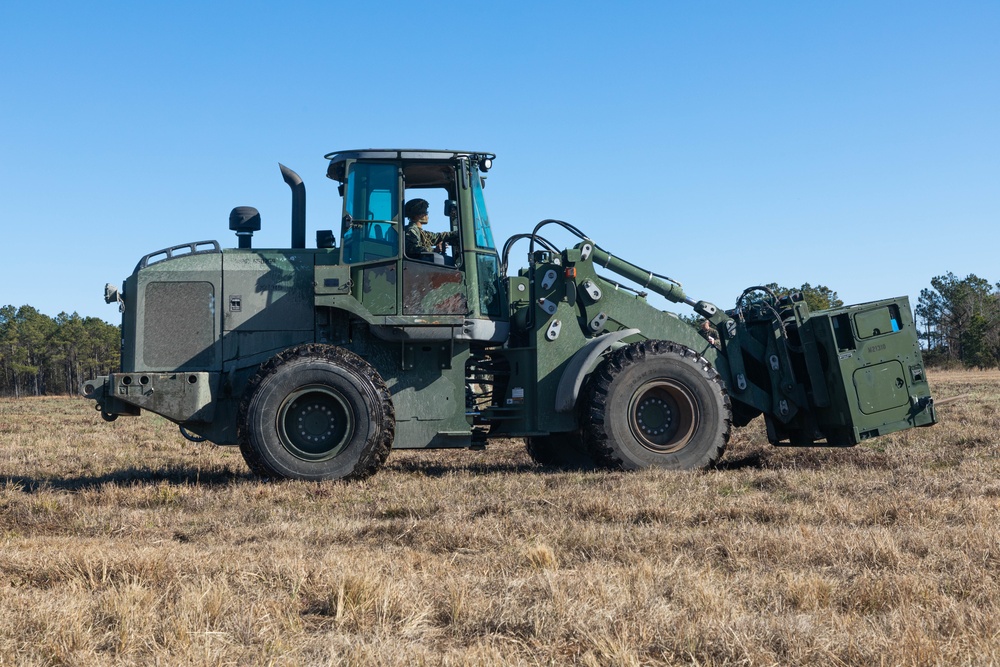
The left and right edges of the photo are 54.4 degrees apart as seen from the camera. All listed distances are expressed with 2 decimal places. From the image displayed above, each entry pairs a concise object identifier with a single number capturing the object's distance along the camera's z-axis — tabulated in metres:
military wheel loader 9.25
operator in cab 9.95
